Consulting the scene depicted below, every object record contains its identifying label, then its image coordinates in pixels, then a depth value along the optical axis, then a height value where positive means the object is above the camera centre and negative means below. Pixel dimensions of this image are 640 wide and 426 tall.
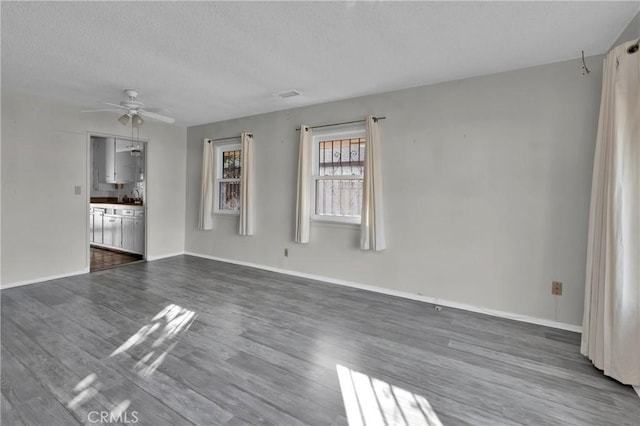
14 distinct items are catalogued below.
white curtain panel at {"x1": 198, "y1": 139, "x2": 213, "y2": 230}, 5.30 +0.36
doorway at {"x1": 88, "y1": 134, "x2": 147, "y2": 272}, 5.45 -0.06
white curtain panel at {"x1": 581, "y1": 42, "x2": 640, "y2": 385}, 1.91 -0.13
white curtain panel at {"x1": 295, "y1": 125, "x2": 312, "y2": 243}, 4.19 +0.25
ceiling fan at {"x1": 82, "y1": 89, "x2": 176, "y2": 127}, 3.46 +1.11
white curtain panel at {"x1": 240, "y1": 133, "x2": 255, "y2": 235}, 4.76 +0.26
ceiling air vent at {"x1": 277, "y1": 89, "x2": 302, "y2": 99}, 3.69 +1.40
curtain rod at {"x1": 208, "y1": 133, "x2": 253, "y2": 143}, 4.85 +1.13
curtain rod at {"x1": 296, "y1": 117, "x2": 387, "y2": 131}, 3.69 +1.11
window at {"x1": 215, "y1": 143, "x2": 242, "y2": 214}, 5.28 +0.46
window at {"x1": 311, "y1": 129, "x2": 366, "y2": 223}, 3.98 +0.43
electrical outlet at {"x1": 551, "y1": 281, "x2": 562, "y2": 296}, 2.80 -0.71
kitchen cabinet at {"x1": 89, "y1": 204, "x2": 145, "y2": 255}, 5.52 -0.53
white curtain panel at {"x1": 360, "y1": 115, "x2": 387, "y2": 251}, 3.60 +0.14
